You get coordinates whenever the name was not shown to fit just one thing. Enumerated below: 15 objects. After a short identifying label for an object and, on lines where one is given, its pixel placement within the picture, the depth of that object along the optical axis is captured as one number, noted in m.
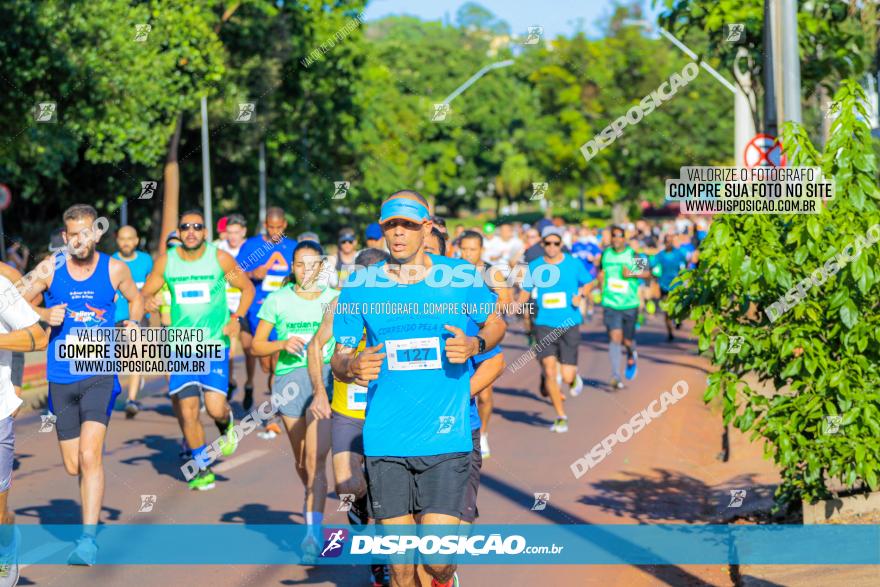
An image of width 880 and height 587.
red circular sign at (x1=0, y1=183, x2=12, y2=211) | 23.71
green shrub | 7.33
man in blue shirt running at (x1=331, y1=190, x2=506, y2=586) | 5.44
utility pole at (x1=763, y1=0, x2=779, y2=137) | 10.55
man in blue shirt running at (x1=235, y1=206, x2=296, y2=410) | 13.60
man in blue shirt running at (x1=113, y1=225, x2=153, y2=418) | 14.03
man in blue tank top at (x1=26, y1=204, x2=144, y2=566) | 7.85
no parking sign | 11.09
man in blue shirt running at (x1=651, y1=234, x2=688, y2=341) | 22.56
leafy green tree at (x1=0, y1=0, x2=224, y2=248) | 23.00
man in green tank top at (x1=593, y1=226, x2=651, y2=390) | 16.39
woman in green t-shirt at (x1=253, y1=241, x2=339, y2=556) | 7.84
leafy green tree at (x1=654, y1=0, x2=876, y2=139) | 13.76
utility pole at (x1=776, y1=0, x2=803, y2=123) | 9.49
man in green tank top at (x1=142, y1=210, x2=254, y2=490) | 10.06
